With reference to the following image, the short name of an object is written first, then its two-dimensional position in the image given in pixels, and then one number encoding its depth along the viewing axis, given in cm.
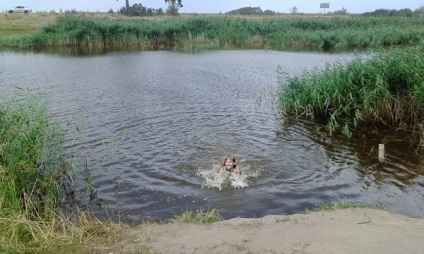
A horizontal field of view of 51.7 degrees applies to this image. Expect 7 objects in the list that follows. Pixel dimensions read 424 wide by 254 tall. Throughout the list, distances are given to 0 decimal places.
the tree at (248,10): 10488
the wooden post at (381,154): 1131
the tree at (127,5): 8075
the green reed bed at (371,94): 1334
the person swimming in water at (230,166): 1011
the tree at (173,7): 8656
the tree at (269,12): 10088
